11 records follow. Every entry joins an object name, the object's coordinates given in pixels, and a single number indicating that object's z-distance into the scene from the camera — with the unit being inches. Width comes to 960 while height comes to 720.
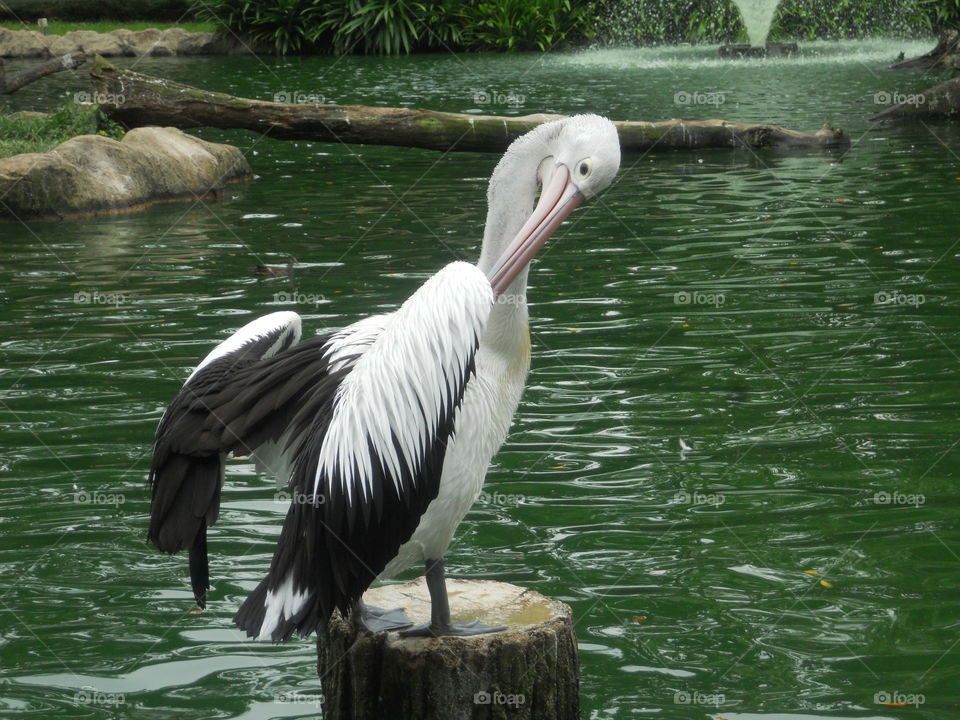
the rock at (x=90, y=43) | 992.2
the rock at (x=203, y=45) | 1024.2
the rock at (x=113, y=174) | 385.7
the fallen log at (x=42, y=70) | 418.3
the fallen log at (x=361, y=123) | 452.8
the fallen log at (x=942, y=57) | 686.5
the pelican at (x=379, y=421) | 114.0
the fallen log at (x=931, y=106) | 543.8
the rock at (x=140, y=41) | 1019.9
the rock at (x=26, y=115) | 493.7
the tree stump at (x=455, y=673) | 119.9
